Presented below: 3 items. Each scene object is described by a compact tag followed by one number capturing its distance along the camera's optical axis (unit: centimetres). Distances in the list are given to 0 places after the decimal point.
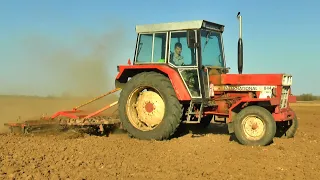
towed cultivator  978
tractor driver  931
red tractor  889
